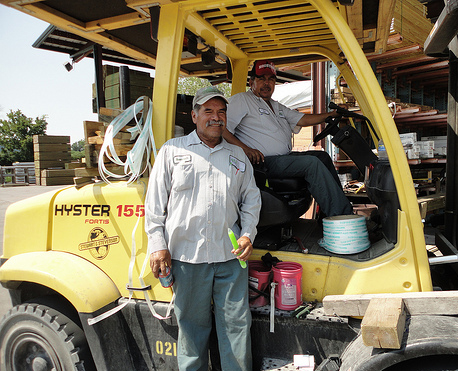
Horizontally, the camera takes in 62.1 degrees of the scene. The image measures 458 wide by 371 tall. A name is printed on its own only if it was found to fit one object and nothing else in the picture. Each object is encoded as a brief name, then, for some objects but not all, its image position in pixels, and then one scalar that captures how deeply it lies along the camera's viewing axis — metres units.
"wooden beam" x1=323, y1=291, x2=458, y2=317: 1.94
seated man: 2.93
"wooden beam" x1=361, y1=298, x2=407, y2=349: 1.75
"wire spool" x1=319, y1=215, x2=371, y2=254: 2.48
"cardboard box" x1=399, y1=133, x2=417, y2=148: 4.71
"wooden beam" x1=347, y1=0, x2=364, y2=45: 2.65
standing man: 2.35
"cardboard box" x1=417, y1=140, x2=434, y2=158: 5.76
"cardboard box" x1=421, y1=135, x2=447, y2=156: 6.20
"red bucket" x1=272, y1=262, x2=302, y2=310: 2.37
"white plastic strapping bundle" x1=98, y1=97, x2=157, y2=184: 2.49
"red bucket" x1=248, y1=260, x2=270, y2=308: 2.51
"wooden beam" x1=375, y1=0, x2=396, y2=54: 2.69
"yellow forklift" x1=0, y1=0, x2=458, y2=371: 2.11
